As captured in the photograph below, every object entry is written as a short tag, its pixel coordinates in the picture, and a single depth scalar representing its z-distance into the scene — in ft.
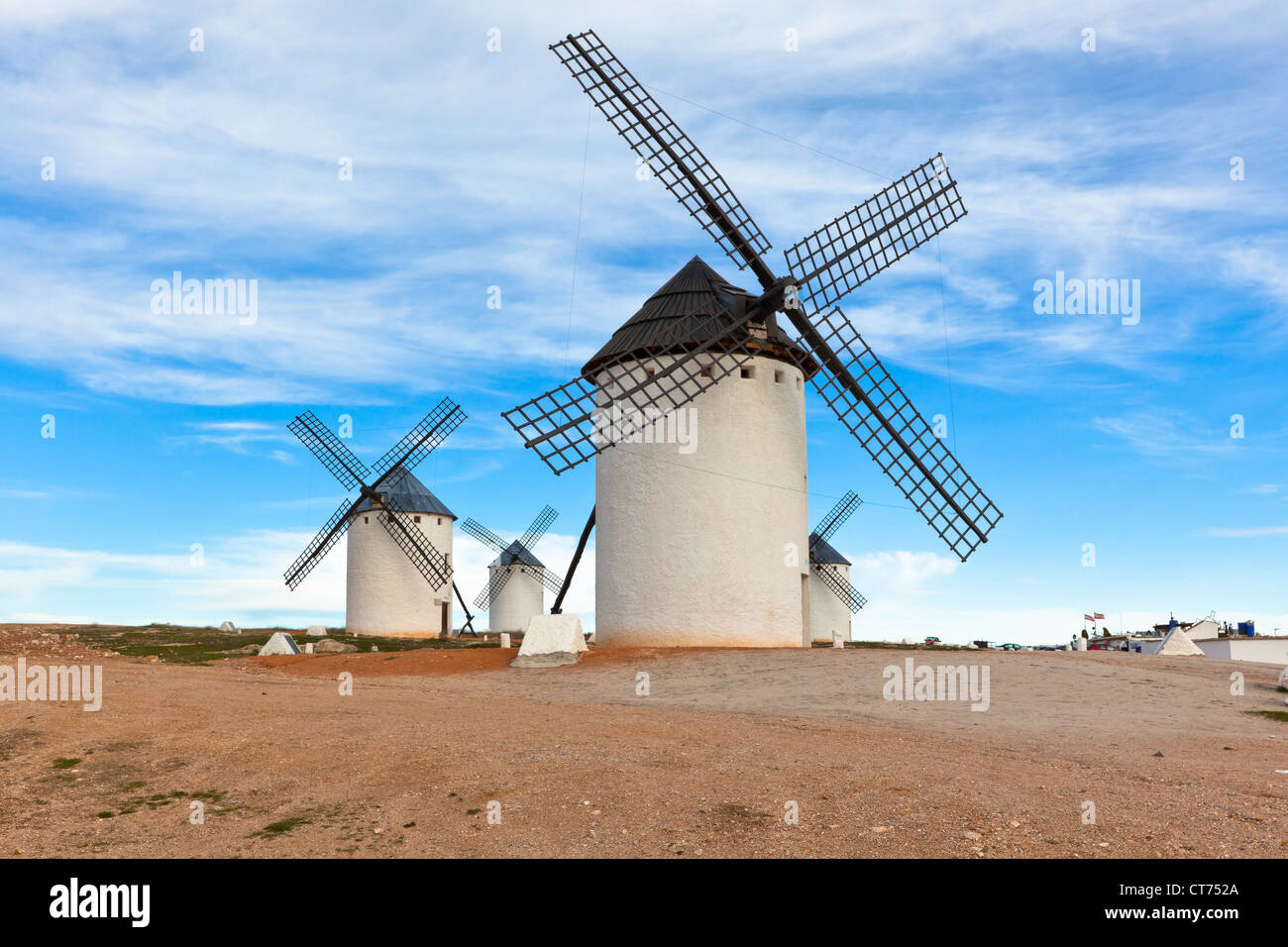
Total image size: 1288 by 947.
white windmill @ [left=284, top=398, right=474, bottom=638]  142.92
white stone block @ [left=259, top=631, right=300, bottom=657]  90.12
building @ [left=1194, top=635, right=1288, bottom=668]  143.13
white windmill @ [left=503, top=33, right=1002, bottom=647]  77.20
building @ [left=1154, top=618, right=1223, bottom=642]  173.68
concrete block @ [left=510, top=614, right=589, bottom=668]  72.59
